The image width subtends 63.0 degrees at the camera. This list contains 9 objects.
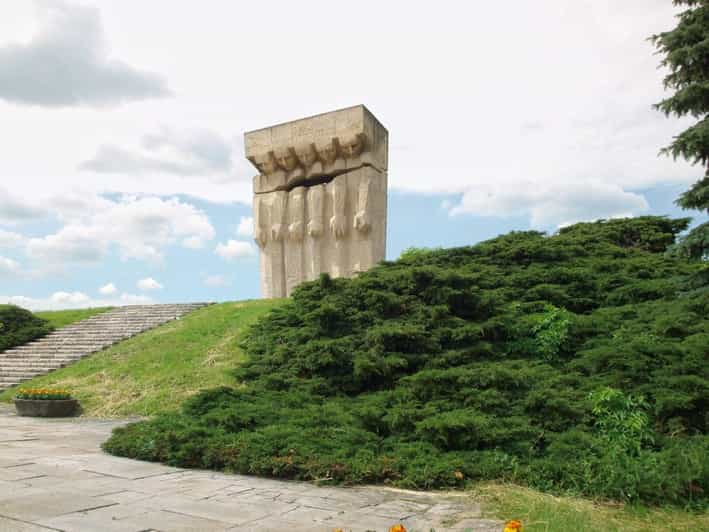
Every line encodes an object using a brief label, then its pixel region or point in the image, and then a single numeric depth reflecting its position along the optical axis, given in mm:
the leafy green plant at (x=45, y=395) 10469
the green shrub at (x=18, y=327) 17281
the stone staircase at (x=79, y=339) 14562
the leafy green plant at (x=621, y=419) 5107
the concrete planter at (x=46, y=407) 10305
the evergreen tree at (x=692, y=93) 6652
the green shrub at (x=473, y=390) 4871
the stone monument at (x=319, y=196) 16203
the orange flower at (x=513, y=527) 2549
